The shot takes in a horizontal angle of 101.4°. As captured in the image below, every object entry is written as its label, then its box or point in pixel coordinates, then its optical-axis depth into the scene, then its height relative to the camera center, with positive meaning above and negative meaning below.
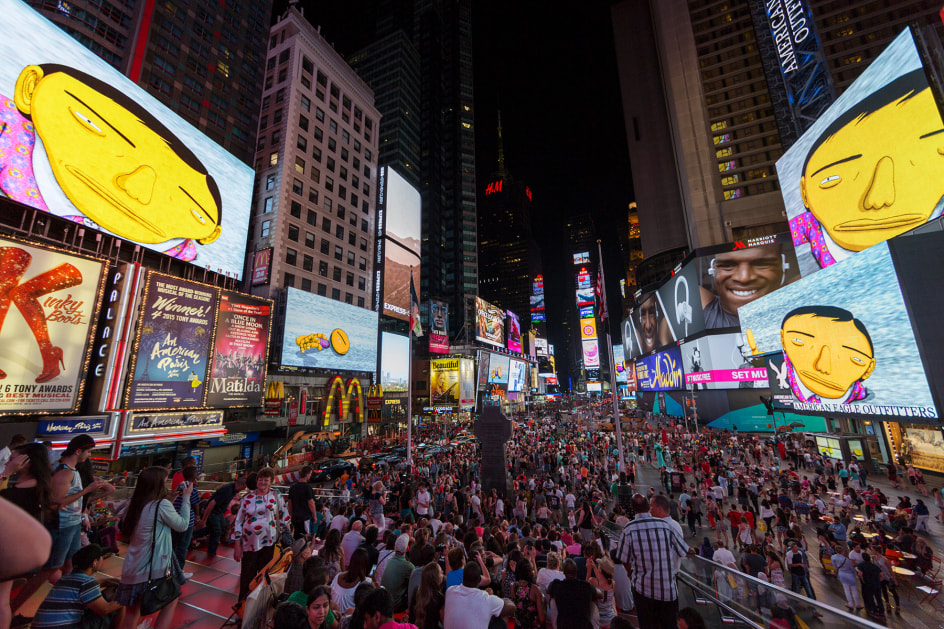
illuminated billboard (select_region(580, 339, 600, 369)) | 100.38 +10.62
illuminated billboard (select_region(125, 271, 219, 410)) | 20.62 +3.45
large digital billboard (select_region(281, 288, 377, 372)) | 33.62 +6.38
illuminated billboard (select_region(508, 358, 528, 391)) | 90.61 +5.00
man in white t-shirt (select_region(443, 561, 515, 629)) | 4.12 -2.21
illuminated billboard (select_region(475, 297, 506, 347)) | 75.81 +14.94
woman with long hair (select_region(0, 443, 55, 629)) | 4.12 -0.79
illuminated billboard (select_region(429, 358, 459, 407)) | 64.50 +2.74
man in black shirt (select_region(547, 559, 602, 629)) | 4.49 -2.38
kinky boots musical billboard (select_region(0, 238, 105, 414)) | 15.99 +3.71
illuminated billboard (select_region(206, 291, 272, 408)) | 25.06 +3.59
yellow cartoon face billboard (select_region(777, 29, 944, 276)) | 17.94 +11.73
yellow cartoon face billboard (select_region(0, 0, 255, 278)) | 18.00 +13.67
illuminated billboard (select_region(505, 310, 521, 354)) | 92.75 +15.34
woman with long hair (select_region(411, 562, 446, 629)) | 4.42 -2.31
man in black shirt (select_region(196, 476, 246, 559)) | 7.90 -2.22
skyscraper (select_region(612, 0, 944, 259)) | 55.97 +48.44
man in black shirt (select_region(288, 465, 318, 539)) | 7.63 -1.99
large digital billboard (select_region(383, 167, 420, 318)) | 49.81 +20.86
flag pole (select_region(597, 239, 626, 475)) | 16.72 -0.60
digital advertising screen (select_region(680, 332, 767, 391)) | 45.25 +2.85
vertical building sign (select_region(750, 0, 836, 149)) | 31.64 +27.06
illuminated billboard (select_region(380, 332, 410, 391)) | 46.50 +4.62
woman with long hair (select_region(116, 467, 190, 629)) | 4.32 -1.44
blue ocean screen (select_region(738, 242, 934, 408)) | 17.86 +3.36
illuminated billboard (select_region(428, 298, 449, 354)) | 62.16 +12.38
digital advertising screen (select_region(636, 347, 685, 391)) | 56.56 +3.30
